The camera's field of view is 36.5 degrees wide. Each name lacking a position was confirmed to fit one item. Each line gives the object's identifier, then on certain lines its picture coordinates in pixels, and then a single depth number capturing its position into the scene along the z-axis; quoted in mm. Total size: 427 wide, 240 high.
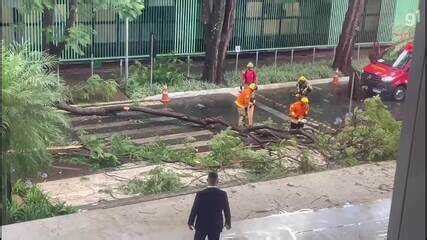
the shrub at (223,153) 10287
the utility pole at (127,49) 15914
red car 15492
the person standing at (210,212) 5875
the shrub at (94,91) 14109
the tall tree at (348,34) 18212
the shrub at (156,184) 8883
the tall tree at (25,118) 7309
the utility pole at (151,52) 16172
